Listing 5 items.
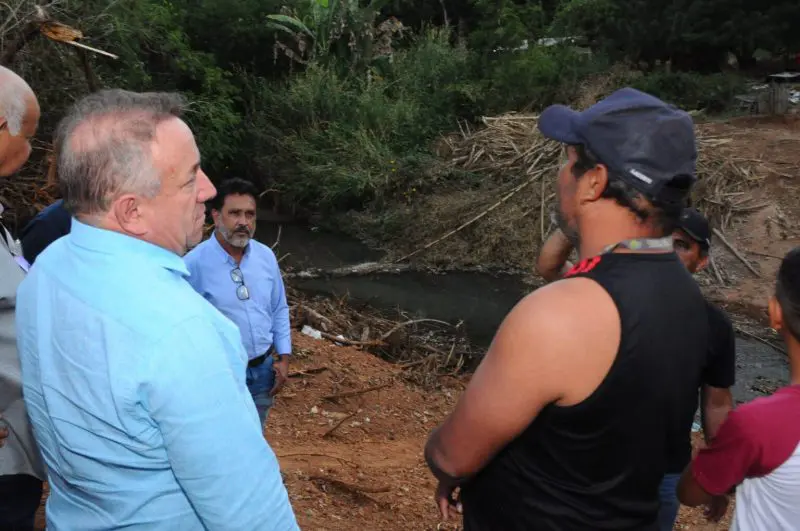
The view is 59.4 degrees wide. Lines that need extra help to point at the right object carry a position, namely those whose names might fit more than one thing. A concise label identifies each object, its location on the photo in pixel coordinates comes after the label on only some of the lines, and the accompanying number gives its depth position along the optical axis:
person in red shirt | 1.74
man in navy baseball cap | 1.58
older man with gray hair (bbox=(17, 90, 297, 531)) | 1.43
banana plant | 19.31
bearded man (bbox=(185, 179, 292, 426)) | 3.88
